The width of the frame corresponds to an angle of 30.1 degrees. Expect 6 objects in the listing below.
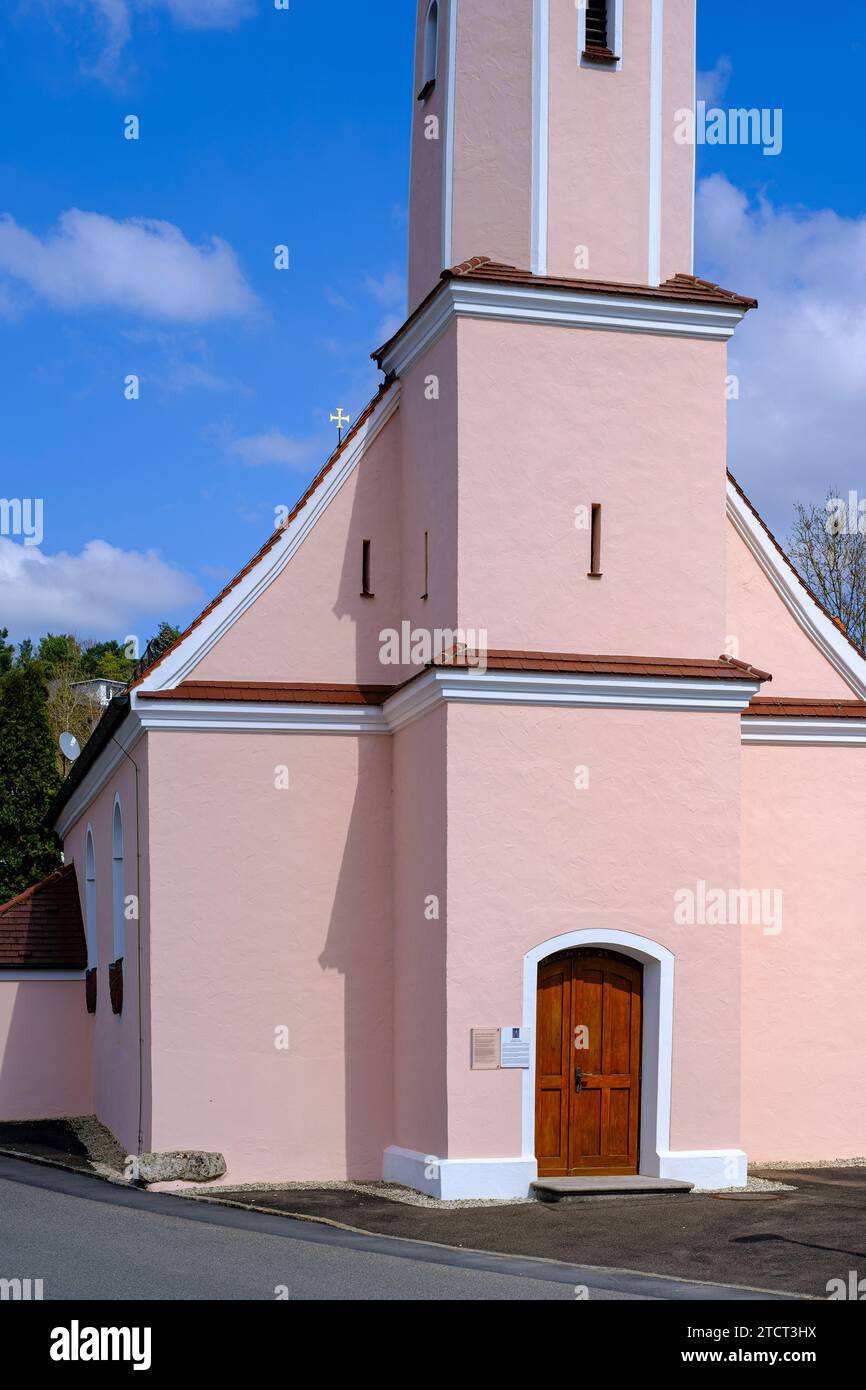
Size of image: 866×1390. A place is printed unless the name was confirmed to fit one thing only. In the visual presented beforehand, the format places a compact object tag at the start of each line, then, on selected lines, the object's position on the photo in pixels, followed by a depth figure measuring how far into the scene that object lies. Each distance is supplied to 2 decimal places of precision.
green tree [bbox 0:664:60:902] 46.44
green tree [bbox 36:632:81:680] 88.38
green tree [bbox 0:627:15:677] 80.33
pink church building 16.78
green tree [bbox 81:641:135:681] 87.69
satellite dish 25.39
